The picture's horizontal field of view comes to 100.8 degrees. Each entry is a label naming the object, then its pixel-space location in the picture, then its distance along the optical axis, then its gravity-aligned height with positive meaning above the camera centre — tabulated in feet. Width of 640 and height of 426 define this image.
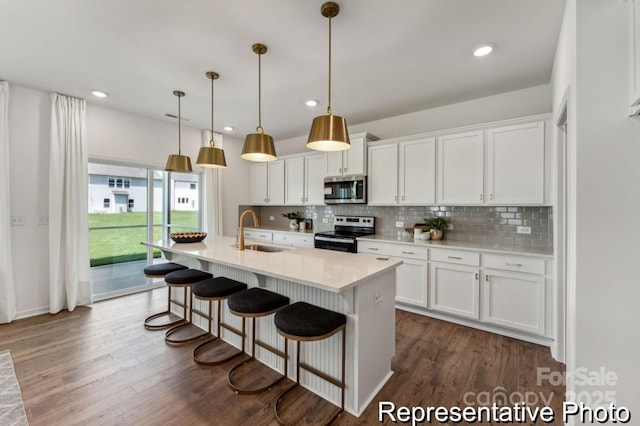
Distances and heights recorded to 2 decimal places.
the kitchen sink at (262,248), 9.05 -1.29
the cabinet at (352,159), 13.08 +2.72
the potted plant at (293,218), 16.58 -0.43
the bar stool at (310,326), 5.25 -2.33
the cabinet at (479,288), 8.45 -2.75
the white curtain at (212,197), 15.84 +0.87
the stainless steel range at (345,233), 12.59 -1.14
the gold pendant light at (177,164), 9.33 +1.68
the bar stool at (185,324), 8.74 -4.21
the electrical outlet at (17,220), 10.26 -0.33
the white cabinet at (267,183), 16.96 +1.90
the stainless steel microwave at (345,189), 13.14 +1.15
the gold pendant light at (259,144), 7.48 +1.92
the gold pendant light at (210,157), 8.90 +1.83
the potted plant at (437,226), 11.27 -0.63
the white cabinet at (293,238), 14.61 -1.56
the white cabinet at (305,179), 15.04 +1.92
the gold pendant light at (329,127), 5.80 +1.87
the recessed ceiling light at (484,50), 7.40 +4.66
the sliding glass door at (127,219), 12.65 -0.37
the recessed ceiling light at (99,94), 10.66 +4.83
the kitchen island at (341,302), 5.69 -2.17
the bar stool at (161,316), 9.82 -4.14
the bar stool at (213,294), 7.50 -2.34
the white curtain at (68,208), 10.83 +0.16
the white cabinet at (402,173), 11.35 +1.76
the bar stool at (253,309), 6.34 -2.35
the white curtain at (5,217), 9.74 -0.20
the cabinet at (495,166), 9.00 +1.69
